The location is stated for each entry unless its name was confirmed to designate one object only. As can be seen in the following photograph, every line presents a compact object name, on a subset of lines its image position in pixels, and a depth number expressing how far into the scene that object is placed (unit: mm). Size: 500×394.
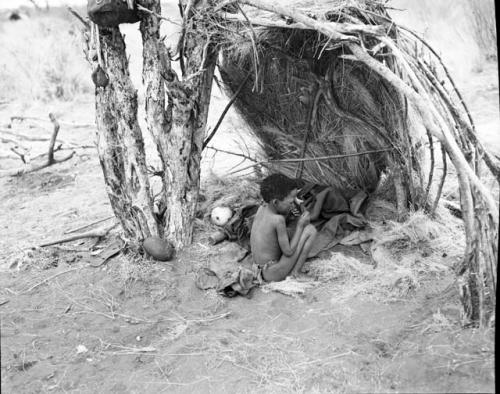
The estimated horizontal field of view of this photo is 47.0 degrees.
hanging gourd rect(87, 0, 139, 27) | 4195
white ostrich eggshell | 5348
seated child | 4523
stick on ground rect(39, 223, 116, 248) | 5594
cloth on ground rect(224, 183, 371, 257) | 4938
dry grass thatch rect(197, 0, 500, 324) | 3273
